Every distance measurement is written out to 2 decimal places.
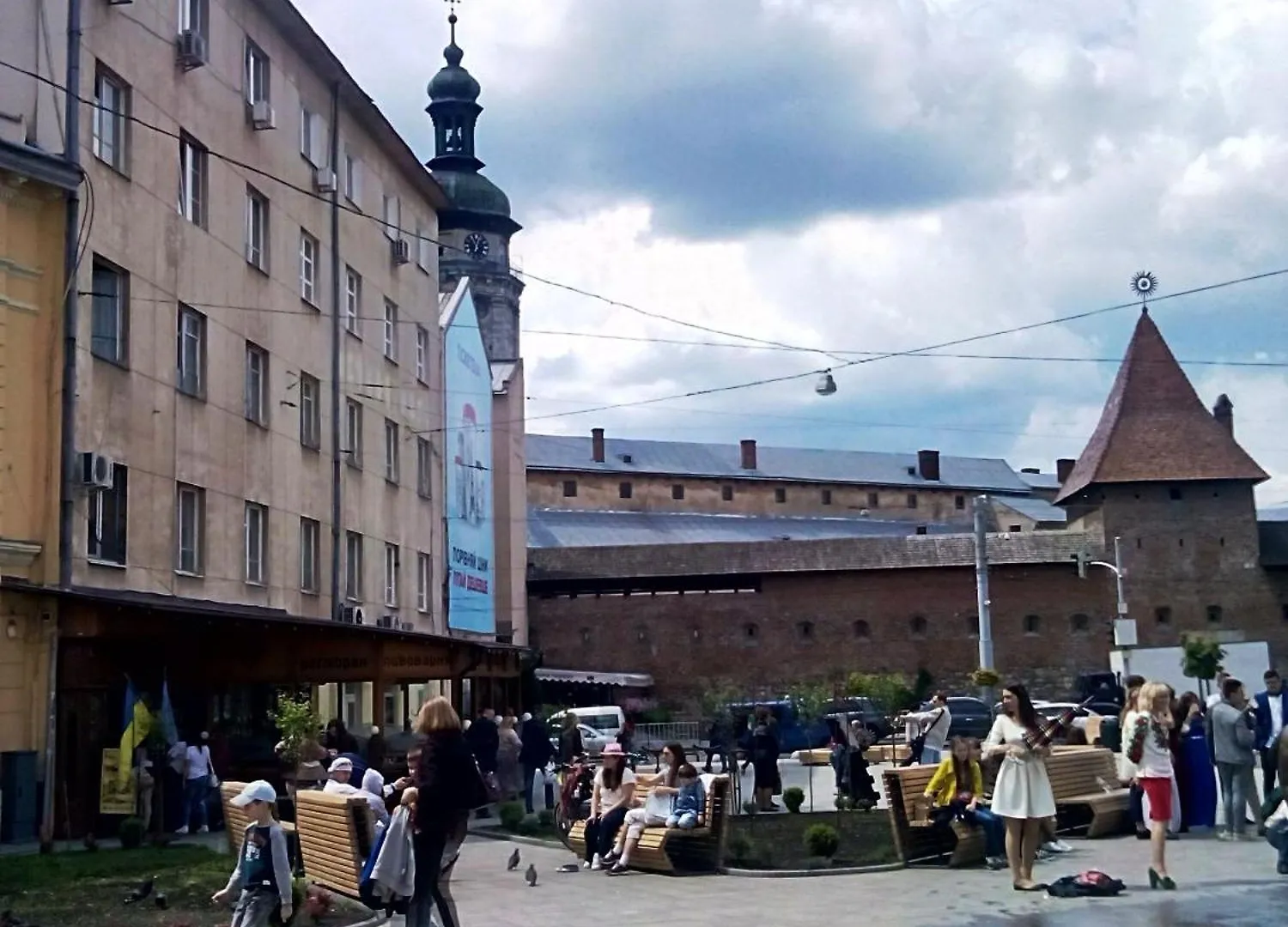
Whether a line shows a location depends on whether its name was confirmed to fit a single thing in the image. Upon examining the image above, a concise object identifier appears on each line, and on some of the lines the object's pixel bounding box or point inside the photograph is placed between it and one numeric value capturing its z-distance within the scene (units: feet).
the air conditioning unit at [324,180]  92.48
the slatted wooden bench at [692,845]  44.19
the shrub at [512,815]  61.82
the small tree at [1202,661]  131.49
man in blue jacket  47.67
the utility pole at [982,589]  101.14
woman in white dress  37.29
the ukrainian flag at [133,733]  58.90
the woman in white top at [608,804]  46.19
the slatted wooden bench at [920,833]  43.27
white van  119.65
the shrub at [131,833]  55.06
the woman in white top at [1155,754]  37.68
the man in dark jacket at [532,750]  80.12
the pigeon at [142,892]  38.17
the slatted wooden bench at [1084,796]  49.30
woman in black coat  30.55
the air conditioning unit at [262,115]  81.35
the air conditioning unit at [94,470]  61.31
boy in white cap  28.37
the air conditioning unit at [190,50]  72.38
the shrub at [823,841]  45.96
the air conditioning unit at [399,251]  107.45
